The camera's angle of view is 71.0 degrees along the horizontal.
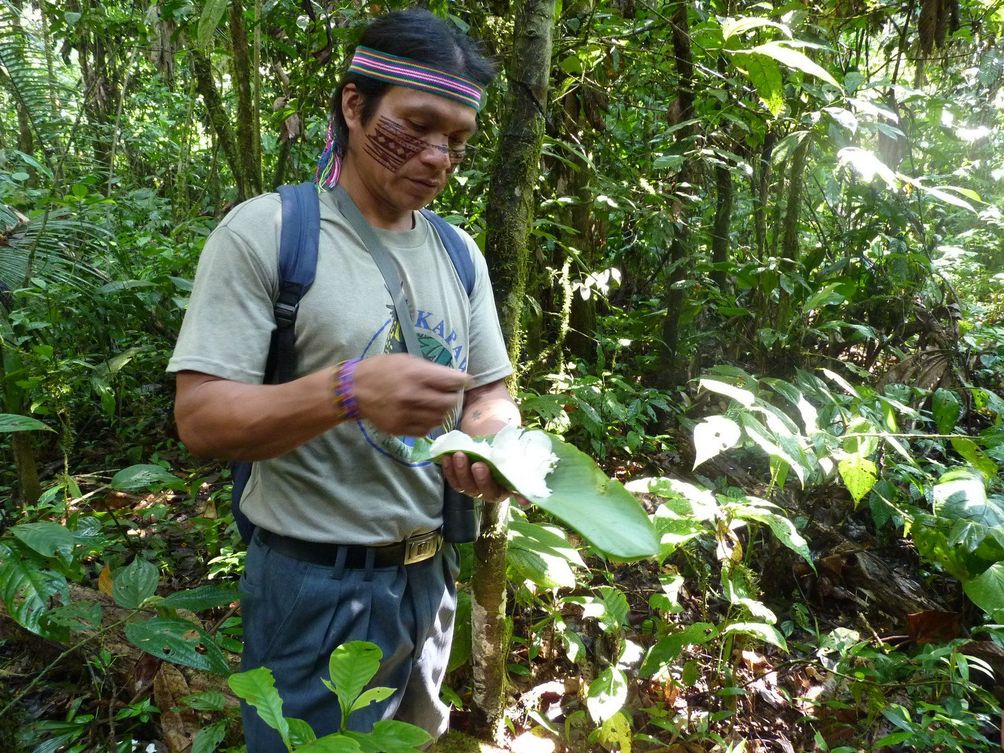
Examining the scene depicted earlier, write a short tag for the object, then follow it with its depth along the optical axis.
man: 1.33
